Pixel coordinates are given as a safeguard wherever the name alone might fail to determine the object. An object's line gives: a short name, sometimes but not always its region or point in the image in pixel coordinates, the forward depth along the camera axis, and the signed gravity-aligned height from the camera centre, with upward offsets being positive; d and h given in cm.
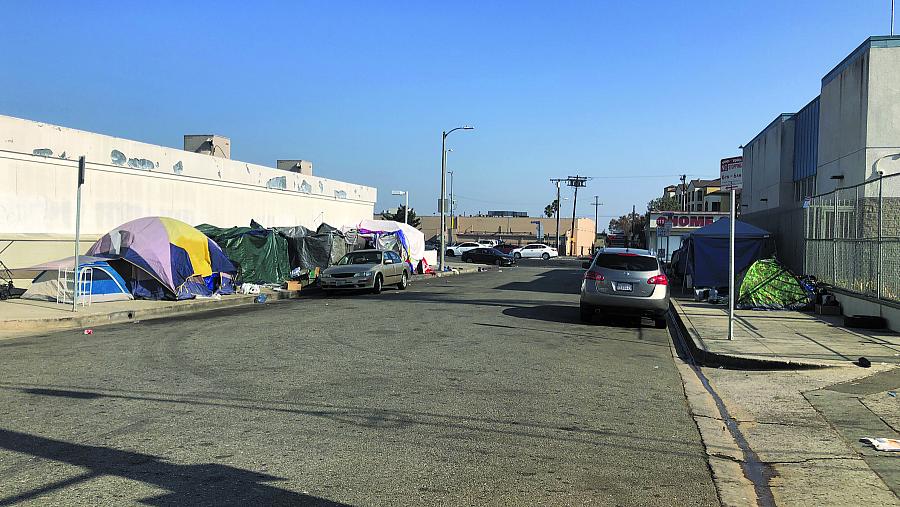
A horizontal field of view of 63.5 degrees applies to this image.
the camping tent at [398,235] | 3522 +80
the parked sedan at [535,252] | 7575 +29
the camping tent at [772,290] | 1905 -74
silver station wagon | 1583 -61
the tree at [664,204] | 12169 +973
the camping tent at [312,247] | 2892 +6
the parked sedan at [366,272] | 2388 -74
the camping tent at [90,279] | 1847 -104
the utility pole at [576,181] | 9506 +989
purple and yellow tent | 2017 -31
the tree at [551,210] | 14025 +905
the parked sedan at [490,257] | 5575 -22
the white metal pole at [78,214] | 1603 +61
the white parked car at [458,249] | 6825 +39
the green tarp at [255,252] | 2583 -18
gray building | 2205 +445
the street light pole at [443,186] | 4216 +398
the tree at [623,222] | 13912 +789
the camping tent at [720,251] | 2469 +36
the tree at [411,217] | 10788 +531
